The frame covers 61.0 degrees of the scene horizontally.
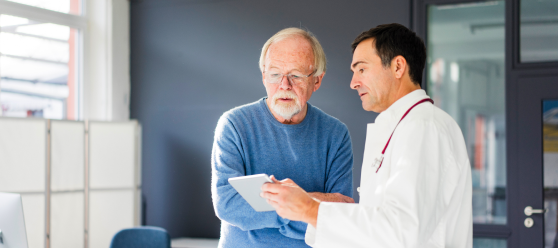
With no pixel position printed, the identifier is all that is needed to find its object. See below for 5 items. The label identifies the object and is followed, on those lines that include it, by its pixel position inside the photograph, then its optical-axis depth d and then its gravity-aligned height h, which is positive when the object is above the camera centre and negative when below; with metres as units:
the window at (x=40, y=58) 4.03 +0.60
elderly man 1.60 -0.06
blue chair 3.46 -0.84
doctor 1.12 -0.13
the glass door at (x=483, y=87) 3.85 +0.32
